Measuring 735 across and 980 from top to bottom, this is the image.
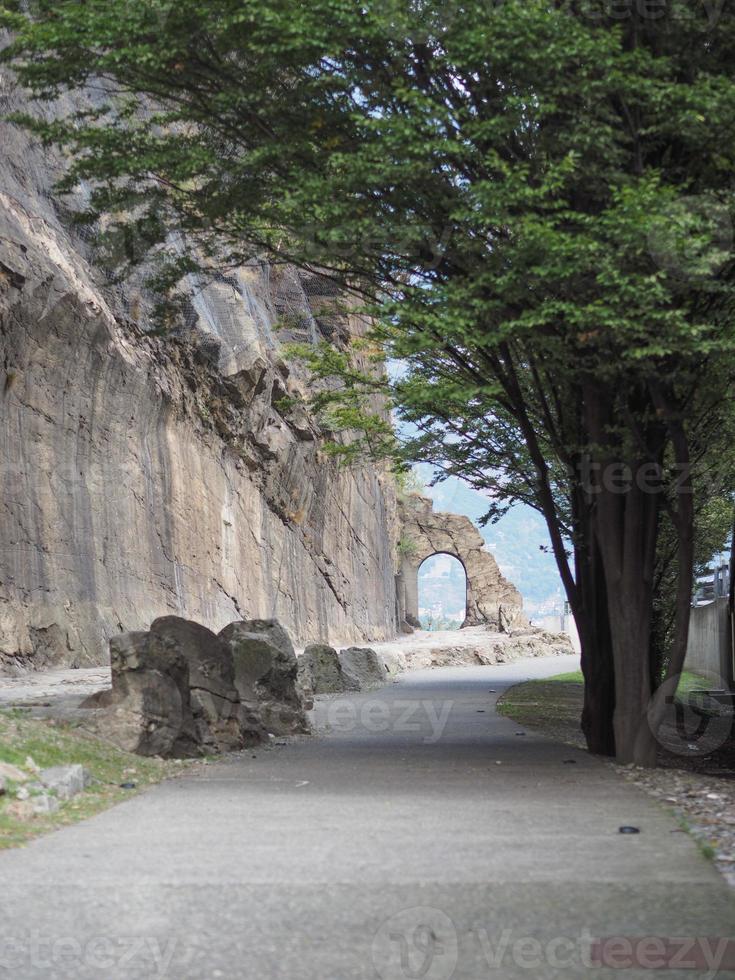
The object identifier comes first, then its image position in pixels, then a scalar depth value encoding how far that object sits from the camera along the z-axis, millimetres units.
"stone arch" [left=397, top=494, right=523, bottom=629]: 74812
